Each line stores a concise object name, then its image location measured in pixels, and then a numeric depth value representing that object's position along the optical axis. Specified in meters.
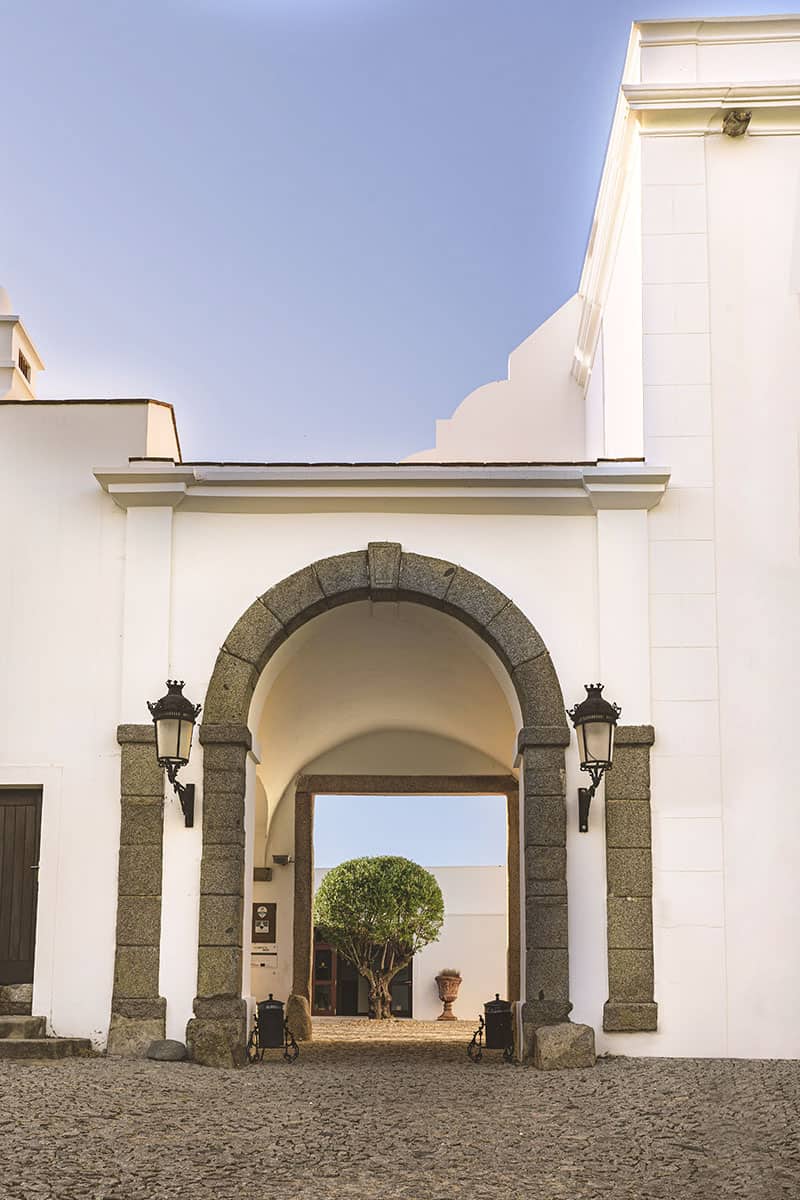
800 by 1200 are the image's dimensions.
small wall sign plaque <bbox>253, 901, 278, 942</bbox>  14.32
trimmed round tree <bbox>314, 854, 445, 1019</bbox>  19.47
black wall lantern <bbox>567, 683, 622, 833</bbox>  9.24
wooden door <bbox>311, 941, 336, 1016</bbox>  21.38
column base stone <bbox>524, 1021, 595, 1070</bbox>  9.03
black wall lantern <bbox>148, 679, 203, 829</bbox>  9.33
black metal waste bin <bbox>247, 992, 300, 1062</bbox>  9.85
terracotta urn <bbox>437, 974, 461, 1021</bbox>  21.11
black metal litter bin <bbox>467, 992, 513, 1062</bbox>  10.49
